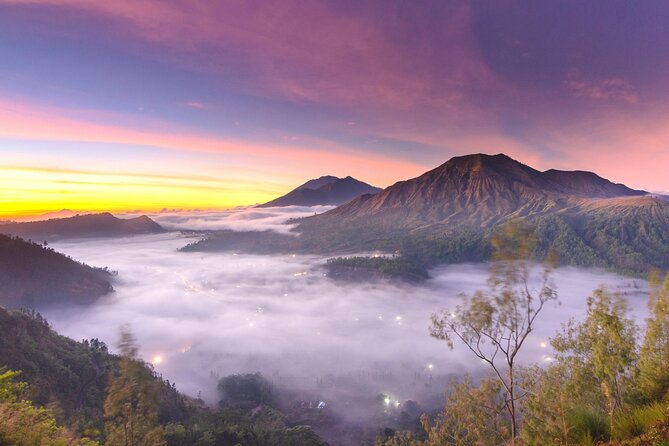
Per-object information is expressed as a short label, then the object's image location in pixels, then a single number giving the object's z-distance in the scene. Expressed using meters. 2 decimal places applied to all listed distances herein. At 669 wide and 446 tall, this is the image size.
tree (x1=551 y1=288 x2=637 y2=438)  15.54
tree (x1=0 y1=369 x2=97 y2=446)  12.99
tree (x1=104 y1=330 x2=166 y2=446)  22.16
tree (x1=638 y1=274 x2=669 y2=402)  14.61
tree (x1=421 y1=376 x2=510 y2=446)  21.77
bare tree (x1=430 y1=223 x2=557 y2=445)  19.53
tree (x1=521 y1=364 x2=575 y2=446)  13.67
